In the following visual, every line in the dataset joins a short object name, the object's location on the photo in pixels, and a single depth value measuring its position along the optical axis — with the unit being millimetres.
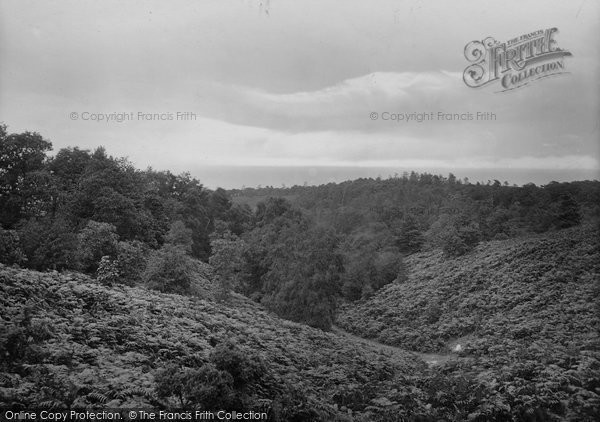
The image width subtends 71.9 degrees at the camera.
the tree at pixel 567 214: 32188
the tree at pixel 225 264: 28391
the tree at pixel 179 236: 35938
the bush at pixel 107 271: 19731
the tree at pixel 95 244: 23953
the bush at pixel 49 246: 21500
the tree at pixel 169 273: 23859
